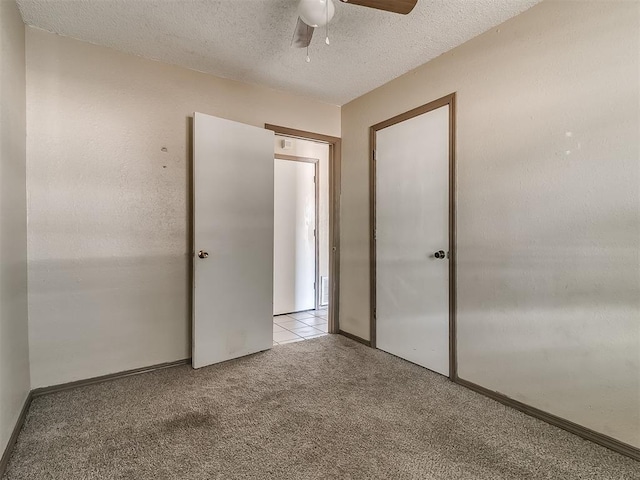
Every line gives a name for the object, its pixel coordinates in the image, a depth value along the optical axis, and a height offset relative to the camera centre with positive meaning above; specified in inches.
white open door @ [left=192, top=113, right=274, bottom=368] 106.7 +0.3
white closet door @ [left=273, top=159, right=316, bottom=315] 171.6 +2.0
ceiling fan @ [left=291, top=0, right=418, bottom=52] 62.9 +43.6
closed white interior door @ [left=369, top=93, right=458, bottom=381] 98.6 +3.7
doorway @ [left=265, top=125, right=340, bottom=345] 169.8 +1.6
